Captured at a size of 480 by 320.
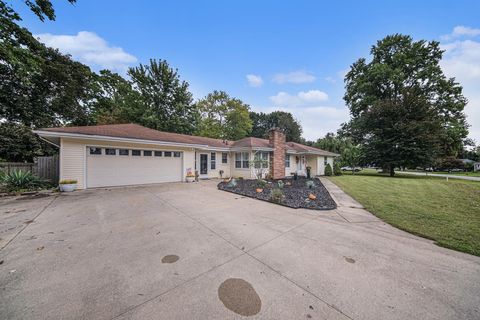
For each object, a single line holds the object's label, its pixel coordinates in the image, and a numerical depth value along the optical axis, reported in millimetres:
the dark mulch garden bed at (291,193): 6320
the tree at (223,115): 28938
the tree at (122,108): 14098
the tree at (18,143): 13445
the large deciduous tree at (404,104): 17359
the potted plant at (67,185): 7863
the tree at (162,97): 21422
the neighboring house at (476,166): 29055
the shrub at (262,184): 9647
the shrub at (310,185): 9578
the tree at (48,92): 12125
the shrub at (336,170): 19331
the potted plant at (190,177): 11586
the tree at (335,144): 23866
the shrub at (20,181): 8055
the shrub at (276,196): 6593
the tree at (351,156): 21333
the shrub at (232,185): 9558
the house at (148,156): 8359
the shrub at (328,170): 18703
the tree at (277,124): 38875
